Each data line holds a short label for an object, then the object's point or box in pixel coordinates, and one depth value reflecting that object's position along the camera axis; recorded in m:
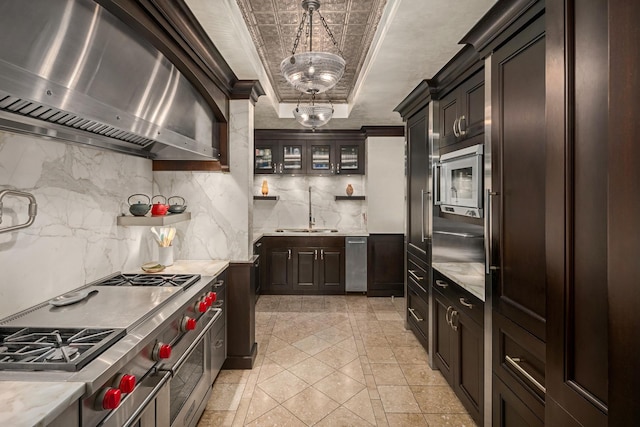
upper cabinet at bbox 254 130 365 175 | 5.76
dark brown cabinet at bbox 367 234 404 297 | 5.39
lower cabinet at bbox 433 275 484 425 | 2.21
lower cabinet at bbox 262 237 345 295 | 5.47
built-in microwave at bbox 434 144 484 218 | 2.21
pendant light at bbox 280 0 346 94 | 2.11
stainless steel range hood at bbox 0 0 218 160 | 1.08
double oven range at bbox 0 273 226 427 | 1.16
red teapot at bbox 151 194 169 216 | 2.55
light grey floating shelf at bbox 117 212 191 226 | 2.46
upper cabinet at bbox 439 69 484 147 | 2.30
